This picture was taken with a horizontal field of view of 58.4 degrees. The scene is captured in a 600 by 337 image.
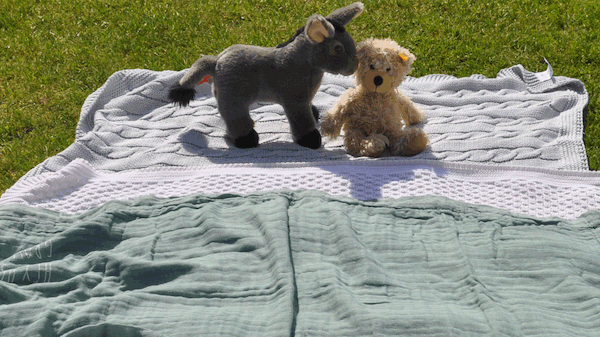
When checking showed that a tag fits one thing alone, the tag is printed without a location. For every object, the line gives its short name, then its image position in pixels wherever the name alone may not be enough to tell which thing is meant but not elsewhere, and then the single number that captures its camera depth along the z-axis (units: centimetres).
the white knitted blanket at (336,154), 179
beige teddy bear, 196
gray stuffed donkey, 189
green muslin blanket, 117
